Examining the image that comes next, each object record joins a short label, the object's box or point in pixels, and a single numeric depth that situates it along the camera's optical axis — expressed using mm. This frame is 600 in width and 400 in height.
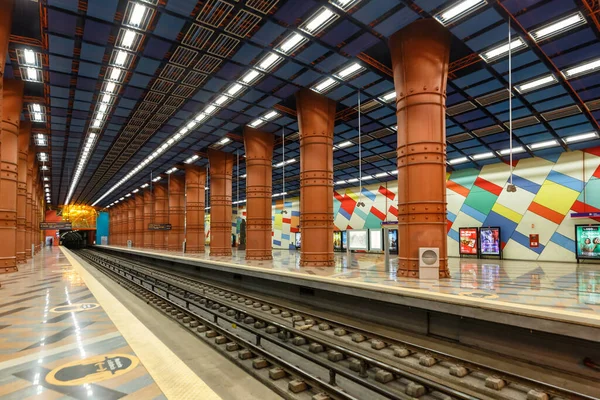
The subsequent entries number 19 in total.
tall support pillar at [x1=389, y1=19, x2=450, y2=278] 11242
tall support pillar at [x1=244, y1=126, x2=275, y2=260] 21438
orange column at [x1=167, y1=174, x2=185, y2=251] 36031
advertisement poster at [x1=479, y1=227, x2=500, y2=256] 22781
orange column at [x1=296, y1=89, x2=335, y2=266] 16703
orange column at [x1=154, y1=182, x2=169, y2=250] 41344
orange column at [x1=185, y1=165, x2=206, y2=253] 31375
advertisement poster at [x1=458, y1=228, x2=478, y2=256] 23938
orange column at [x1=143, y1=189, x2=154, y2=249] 44406
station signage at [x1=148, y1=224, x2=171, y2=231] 32906
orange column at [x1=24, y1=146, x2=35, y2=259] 26031
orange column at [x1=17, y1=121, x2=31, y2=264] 20152
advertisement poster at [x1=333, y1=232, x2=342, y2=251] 32369
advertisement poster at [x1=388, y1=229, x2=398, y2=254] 27906
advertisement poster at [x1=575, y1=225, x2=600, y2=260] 18531
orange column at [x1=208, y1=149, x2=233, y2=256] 26516
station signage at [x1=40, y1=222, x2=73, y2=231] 32319
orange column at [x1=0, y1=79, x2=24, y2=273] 14805
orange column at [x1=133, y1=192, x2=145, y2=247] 49000
